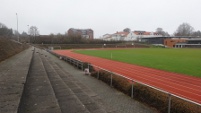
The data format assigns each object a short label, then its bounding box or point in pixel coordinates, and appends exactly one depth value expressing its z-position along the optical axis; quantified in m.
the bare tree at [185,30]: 95.08
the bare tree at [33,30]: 78.62
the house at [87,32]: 103.83
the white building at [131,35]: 98.83
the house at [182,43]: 63.21
